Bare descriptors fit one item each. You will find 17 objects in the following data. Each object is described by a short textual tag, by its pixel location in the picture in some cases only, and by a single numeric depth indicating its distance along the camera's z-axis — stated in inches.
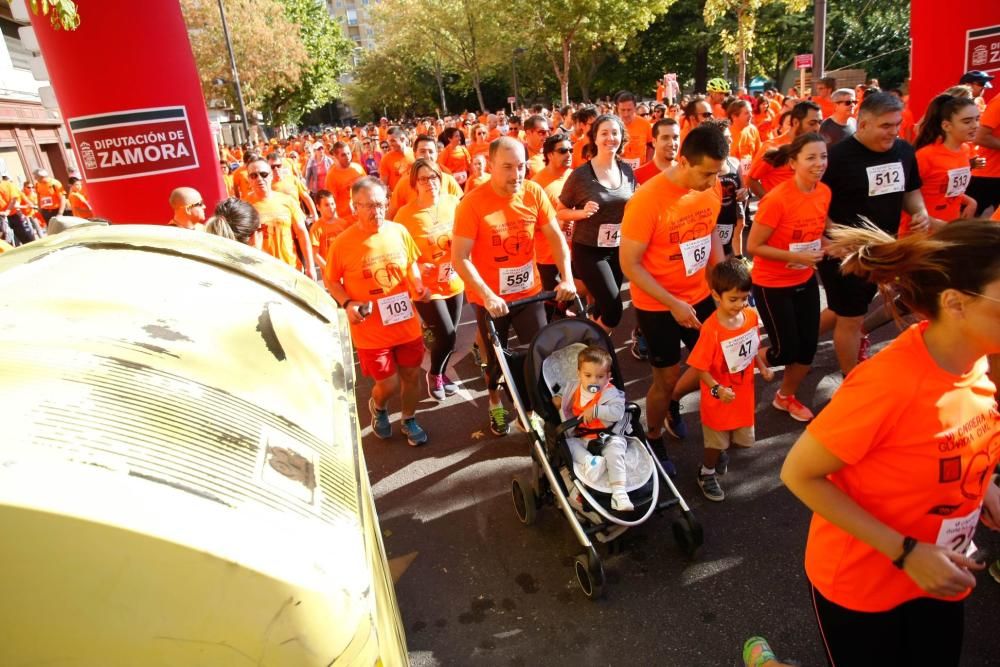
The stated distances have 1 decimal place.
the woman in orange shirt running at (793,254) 151.6
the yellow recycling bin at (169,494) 39.8
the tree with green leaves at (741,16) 775.7
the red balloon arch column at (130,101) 196.5
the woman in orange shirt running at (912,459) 60.7
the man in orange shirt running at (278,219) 209.0
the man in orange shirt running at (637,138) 340.5
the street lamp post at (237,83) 860.8
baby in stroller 119.2
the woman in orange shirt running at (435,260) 186.5
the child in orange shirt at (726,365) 134.2
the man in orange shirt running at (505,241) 155.6
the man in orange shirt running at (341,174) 349.1
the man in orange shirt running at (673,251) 135.5
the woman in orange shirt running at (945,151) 174.1
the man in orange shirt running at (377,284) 163.0
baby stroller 116.1
